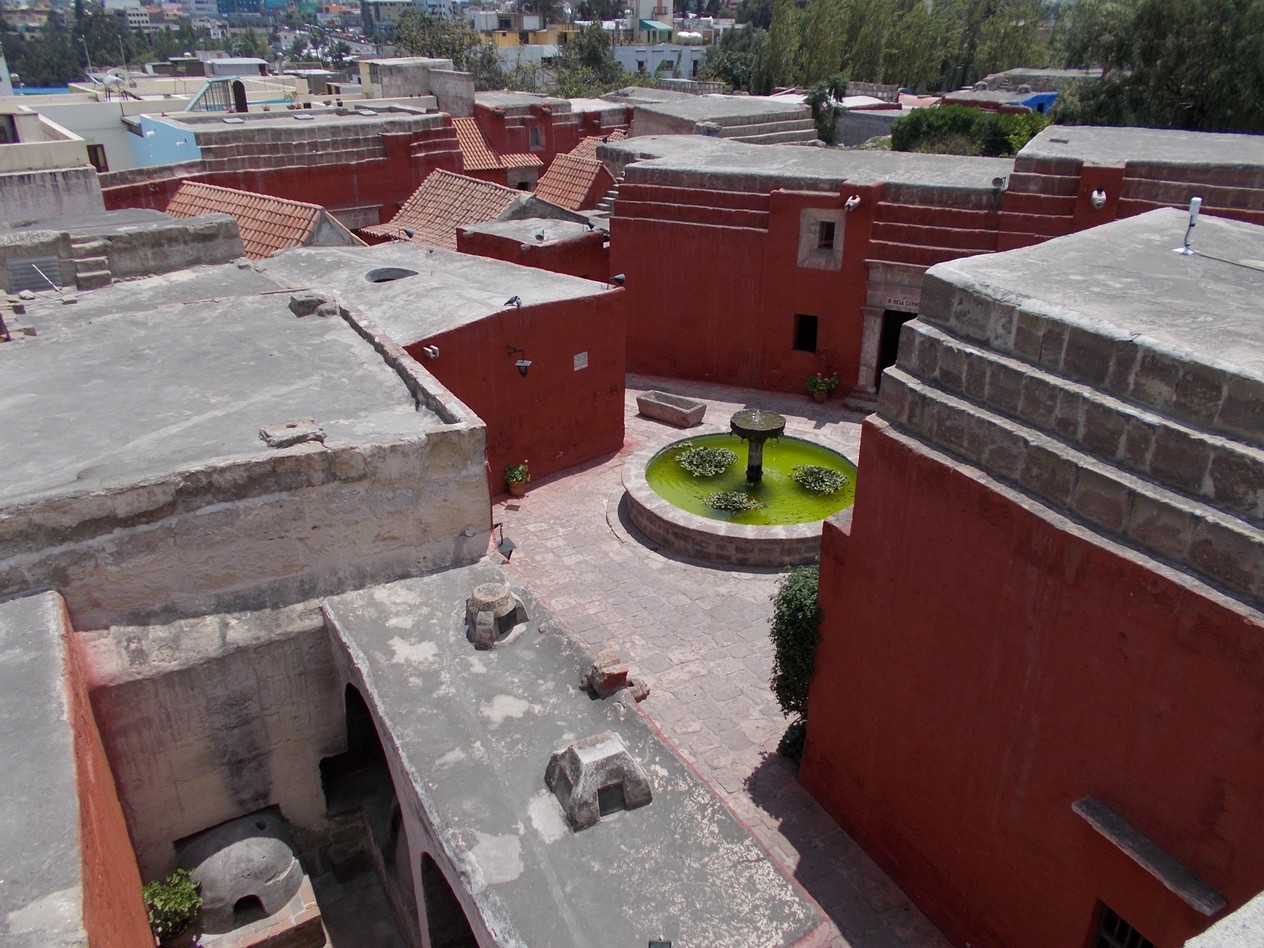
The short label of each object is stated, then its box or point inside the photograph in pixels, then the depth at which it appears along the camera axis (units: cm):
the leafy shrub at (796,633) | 880
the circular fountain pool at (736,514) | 1301
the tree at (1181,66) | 2512
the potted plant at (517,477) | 1465
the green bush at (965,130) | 3300
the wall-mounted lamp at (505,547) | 998
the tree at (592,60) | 5747
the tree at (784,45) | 4875
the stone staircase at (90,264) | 1219
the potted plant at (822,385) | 1792
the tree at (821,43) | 4919
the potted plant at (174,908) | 719
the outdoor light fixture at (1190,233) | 765
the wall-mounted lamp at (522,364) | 1406
